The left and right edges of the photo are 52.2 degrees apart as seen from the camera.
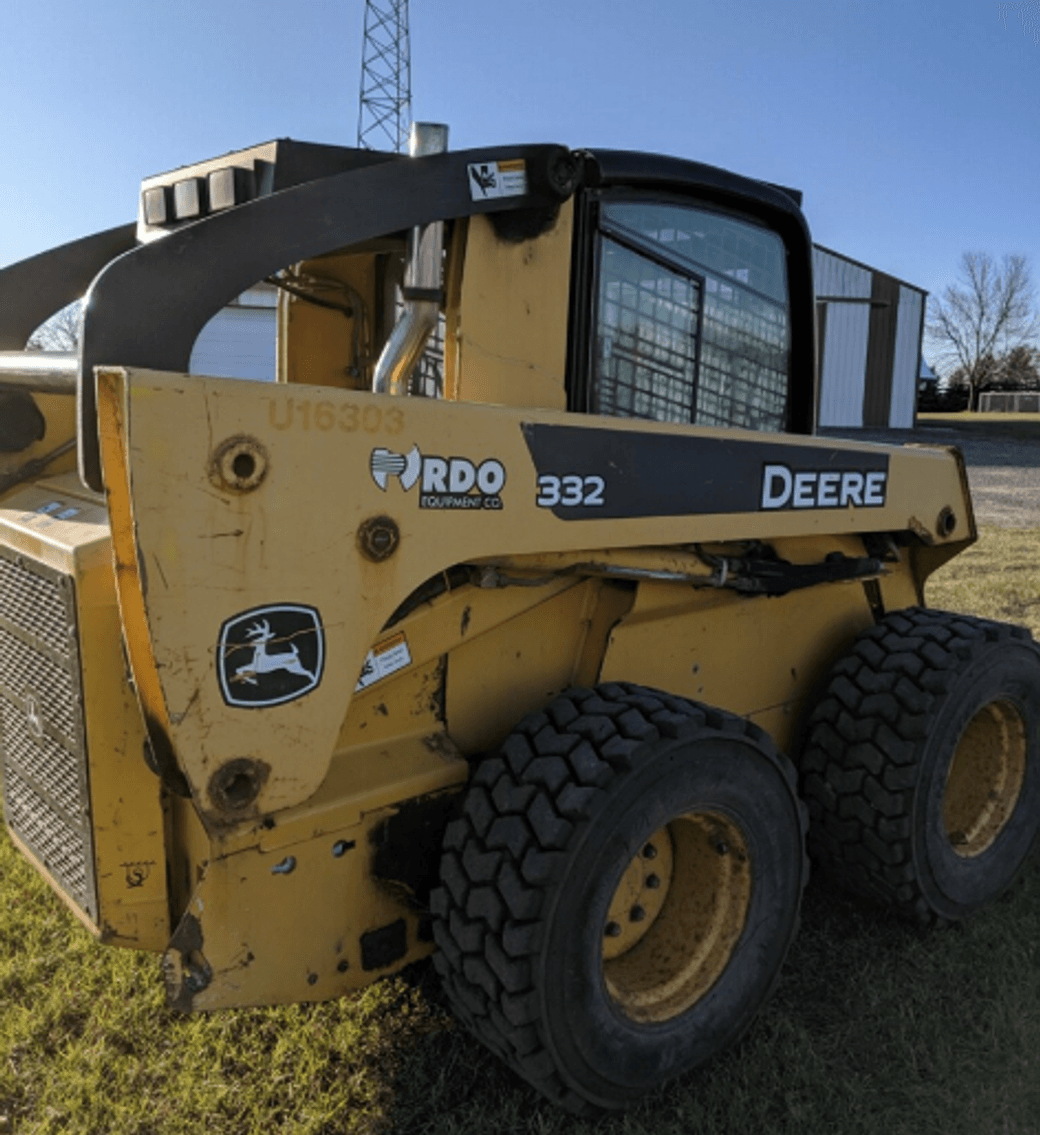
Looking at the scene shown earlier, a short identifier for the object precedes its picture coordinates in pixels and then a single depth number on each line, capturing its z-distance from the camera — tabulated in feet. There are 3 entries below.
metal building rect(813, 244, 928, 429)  95.88
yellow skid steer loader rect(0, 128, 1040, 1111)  6.07
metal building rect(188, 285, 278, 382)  39.36
